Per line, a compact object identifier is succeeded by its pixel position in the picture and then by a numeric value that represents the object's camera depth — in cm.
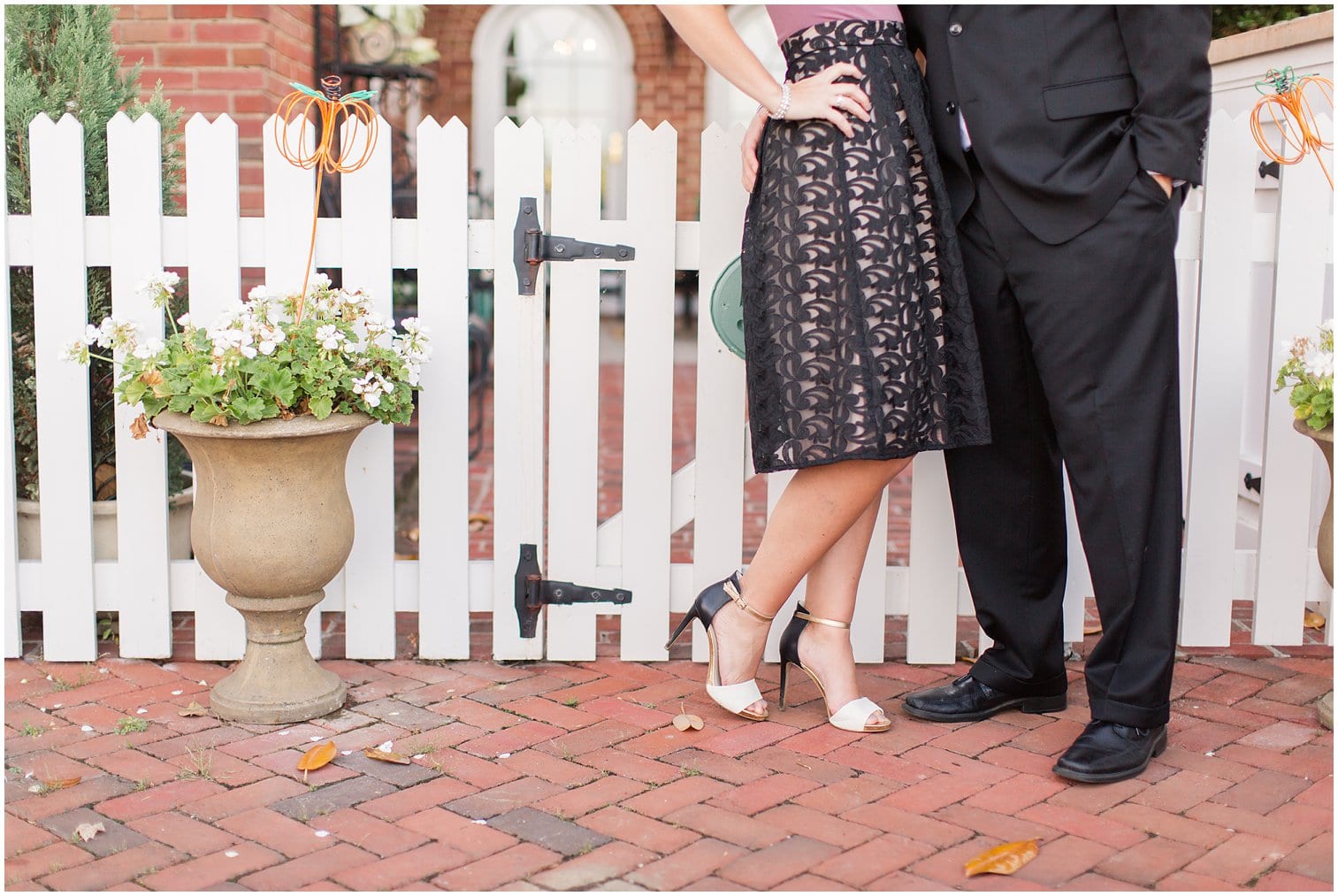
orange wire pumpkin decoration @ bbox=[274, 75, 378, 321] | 276
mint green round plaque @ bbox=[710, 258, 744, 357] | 311
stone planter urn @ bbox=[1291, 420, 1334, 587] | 283
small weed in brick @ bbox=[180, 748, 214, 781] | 250
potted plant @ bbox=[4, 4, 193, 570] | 328
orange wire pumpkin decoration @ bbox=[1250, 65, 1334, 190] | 294
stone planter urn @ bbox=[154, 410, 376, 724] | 273
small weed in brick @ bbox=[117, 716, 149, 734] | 273
